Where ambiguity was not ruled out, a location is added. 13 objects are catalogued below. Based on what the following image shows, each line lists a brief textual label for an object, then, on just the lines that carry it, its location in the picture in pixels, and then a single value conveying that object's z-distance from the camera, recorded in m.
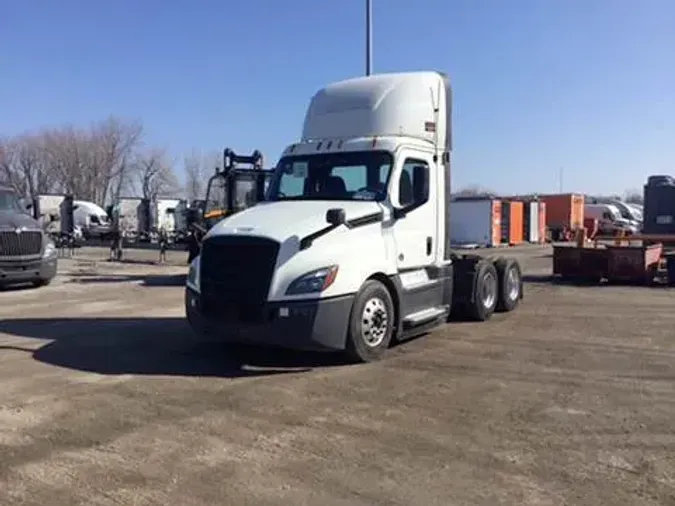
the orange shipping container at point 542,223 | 49.25
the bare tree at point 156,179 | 92.81
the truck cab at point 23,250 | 17.03
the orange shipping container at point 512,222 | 44.75
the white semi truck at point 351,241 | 8.12
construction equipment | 19.41
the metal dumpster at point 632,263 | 18.41
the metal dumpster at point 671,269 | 18.08
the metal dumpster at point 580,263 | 19.09
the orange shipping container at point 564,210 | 51.66
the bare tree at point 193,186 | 95.88
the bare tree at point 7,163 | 83.94
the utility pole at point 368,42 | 21.42
